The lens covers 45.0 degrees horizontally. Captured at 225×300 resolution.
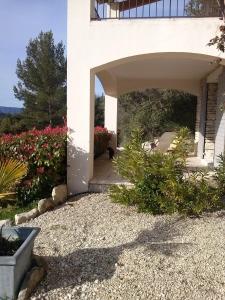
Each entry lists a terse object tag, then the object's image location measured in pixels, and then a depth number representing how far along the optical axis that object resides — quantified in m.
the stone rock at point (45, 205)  5.29
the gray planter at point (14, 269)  2.78
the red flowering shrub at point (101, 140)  9.03
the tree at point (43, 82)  25.37
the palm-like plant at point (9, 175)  3.27
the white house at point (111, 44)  5.58
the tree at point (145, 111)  16.11
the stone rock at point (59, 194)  5.67
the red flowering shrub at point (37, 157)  5.68
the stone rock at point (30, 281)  2.89
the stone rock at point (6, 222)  4.81
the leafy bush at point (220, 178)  5.34
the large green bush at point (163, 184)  4.82
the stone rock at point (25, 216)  4.97
